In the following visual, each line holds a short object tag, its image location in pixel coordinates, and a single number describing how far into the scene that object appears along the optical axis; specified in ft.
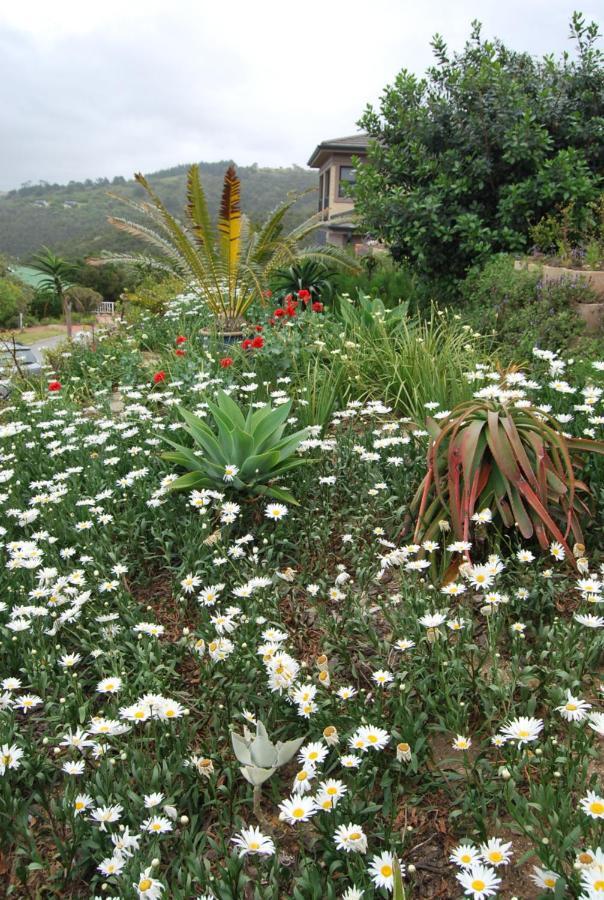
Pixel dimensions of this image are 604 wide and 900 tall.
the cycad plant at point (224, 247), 25.49
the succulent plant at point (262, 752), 5.58
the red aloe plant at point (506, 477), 8.91
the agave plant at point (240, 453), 10.88
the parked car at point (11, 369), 22.86
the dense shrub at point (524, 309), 18.45
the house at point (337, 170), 96.27
